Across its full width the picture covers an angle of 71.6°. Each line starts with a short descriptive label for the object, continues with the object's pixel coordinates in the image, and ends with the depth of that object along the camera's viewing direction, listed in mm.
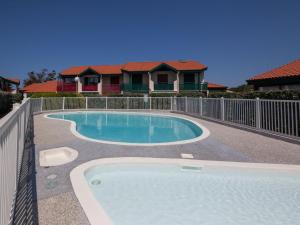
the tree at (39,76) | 73825
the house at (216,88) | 42975
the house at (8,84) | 41488
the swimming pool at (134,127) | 10055
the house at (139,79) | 31422
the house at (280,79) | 13648
